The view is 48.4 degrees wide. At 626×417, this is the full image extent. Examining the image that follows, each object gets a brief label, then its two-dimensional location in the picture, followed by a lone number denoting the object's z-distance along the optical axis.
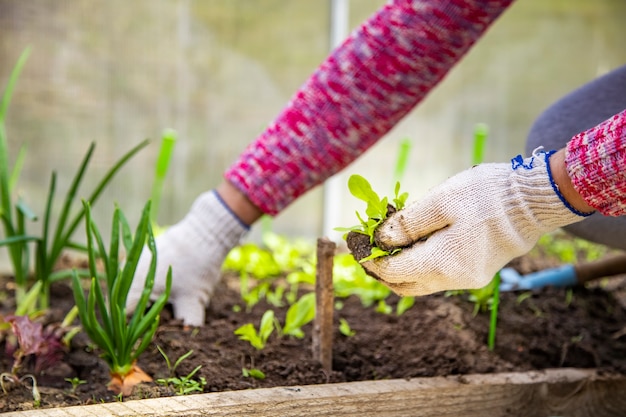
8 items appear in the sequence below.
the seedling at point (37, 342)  0.97
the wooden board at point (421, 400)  0.85
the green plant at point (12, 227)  1.21
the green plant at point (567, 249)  1.94
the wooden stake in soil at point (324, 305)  0.99
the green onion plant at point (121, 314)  0.93
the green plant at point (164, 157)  1.33
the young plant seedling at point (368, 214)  0.83
